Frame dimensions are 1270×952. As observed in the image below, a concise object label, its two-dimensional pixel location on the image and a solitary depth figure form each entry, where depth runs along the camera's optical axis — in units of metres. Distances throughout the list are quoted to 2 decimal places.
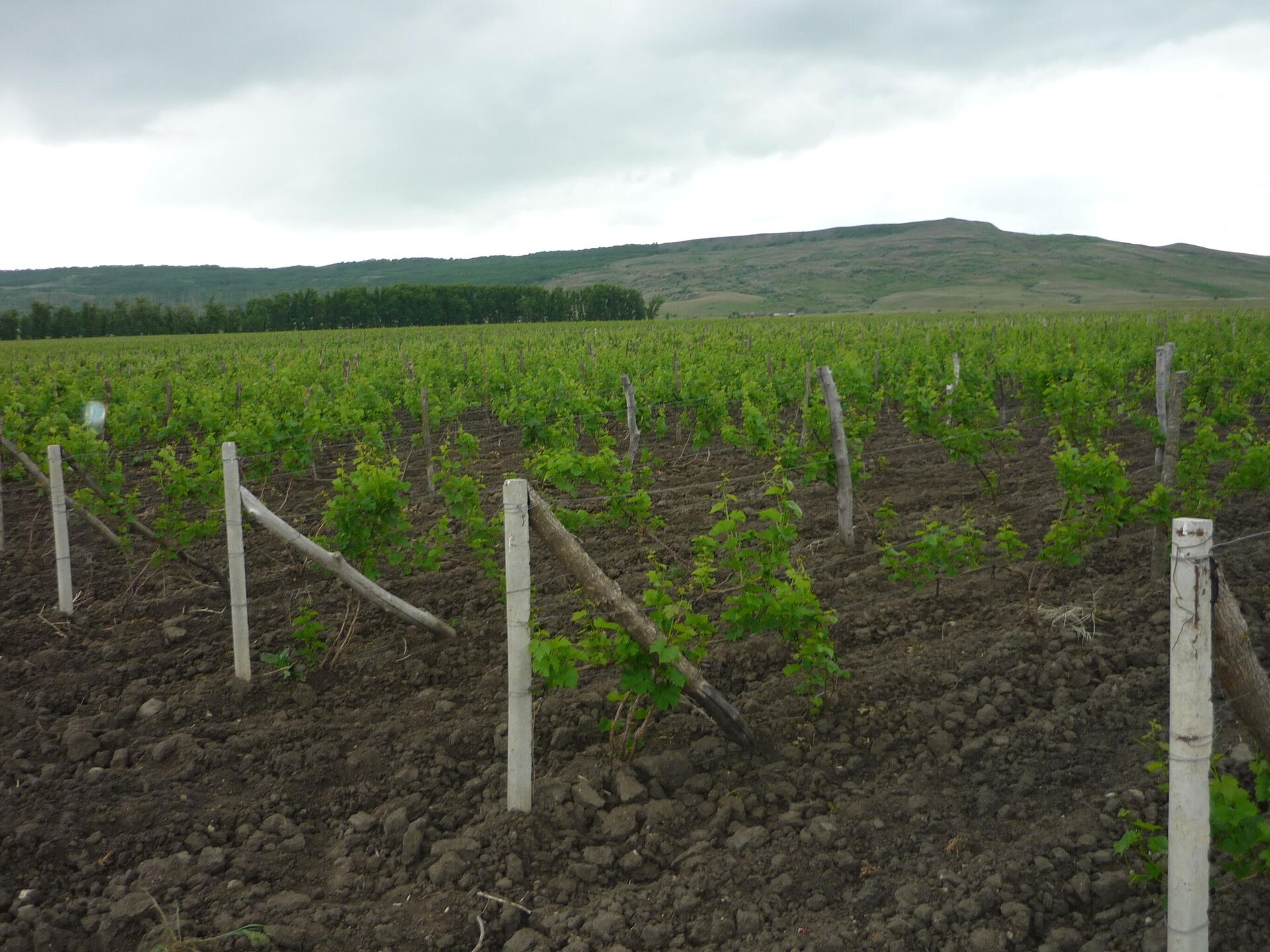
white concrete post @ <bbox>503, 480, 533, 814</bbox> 3.78
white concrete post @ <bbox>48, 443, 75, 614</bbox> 6.68
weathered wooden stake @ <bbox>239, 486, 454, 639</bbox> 5.22
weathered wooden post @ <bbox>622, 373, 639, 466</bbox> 12.12
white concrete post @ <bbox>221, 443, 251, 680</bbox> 5.43
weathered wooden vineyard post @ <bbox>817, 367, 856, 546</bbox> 7.71
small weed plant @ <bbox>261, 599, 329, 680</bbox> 5.52
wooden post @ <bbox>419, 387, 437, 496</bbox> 11.07
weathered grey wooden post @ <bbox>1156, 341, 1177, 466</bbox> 9.94
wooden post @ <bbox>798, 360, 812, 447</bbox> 9.44
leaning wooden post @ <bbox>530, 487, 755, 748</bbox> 3.95
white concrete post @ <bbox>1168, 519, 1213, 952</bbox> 2.47
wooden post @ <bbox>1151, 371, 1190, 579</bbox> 6.23
